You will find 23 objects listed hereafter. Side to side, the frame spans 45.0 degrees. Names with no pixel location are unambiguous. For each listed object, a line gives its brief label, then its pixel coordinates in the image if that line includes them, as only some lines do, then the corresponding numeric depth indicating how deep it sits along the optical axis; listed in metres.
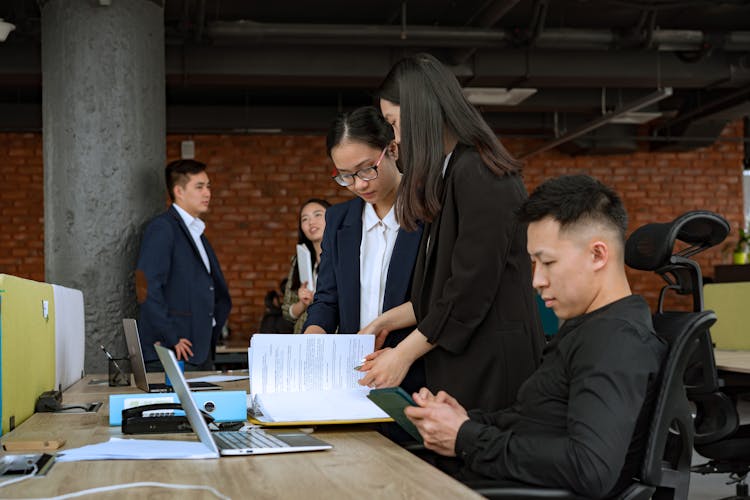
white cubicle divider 2.88
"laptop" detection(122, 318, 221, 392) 2.71
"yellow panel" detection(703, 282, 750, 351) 5.52
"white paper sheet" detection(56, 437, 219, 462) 1.60
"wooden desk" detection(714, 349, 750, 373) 3.93
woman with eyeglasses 2.48
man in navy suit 4.19
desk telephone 1.95
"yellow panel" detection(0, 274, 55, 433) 2.00
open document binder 2.08
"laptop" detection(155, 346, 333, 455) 1.55
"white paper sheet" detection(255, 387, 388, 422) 1.96
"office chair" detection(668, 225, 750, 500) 3.38
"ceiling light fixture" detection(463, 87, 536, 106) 8.41
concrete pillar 4.24
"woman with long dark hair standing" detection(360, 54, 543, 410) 2.04
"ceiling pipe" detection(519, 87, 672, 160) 7.21
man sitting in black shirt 1.51
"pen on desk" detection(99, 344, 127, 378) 3.15
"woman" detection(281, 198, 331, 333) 5.12
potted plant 10.95
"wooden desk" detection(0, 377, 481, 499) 1.32
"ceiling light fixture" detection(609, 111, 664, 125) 9.28
